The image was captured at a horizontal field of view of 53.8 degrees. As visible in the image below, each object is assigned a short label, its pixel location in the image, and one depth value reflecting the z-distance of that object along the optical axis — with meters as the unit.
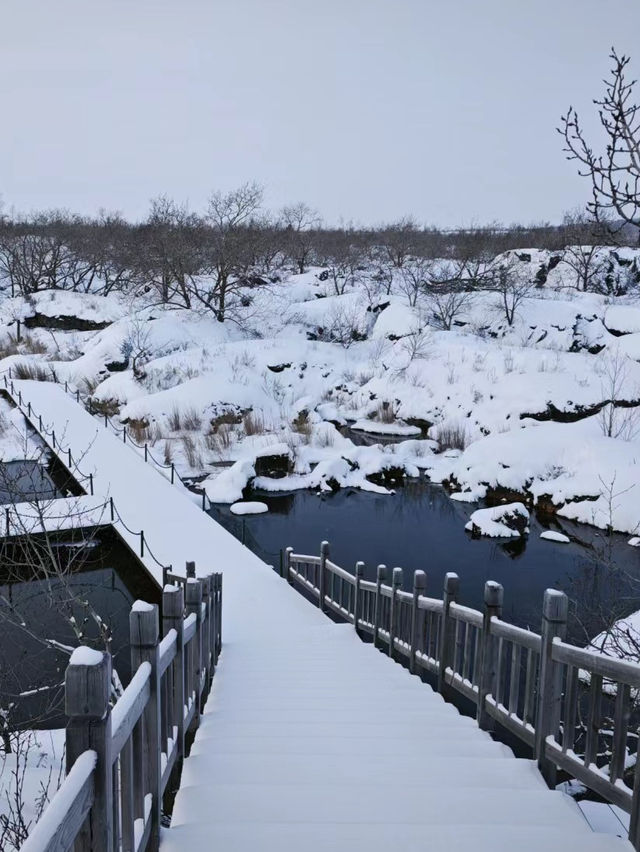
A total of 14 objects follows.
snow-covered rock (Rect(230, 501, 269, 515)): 18.56
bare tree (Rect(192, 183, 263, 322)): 36.78
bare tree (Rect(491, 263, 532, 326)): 33.28
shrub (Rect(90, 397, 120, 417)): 27.92
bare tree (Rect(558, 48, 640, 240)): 3.41
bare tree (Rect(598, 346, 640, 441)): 20.27
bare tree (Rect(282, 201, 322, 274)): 51.84
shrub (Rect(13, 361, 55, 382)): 31.91
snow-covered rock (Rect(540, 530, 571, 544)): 16.36
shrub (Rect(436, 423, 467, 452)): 24.06
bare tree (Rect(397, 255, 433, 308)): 40.06
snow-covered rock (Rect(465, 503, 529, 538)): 16.62
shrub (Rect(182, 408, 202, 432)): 25.73
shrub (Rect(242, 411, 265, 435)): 25.78
